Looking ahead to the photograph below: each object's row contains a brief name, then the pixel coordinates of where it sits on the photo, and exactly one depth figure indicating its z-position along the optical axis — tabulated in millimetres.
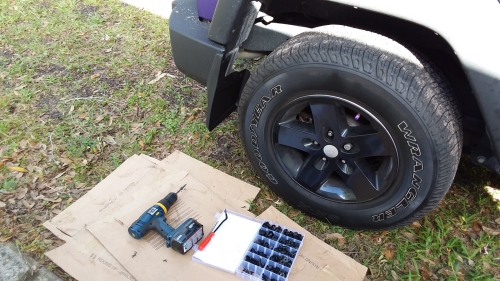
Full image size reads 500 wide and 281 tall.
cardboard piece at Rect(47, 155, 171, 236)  2395
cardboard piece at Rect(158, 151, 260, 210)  2527
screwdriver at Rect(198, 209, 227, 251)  2214
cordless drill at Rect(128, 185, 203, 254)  2150
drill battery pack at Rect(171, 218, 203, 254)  2137
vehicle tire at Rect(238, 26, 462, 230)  1773
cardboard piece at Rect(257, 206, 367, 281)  2129
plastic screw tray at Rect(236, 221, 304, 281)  2082
